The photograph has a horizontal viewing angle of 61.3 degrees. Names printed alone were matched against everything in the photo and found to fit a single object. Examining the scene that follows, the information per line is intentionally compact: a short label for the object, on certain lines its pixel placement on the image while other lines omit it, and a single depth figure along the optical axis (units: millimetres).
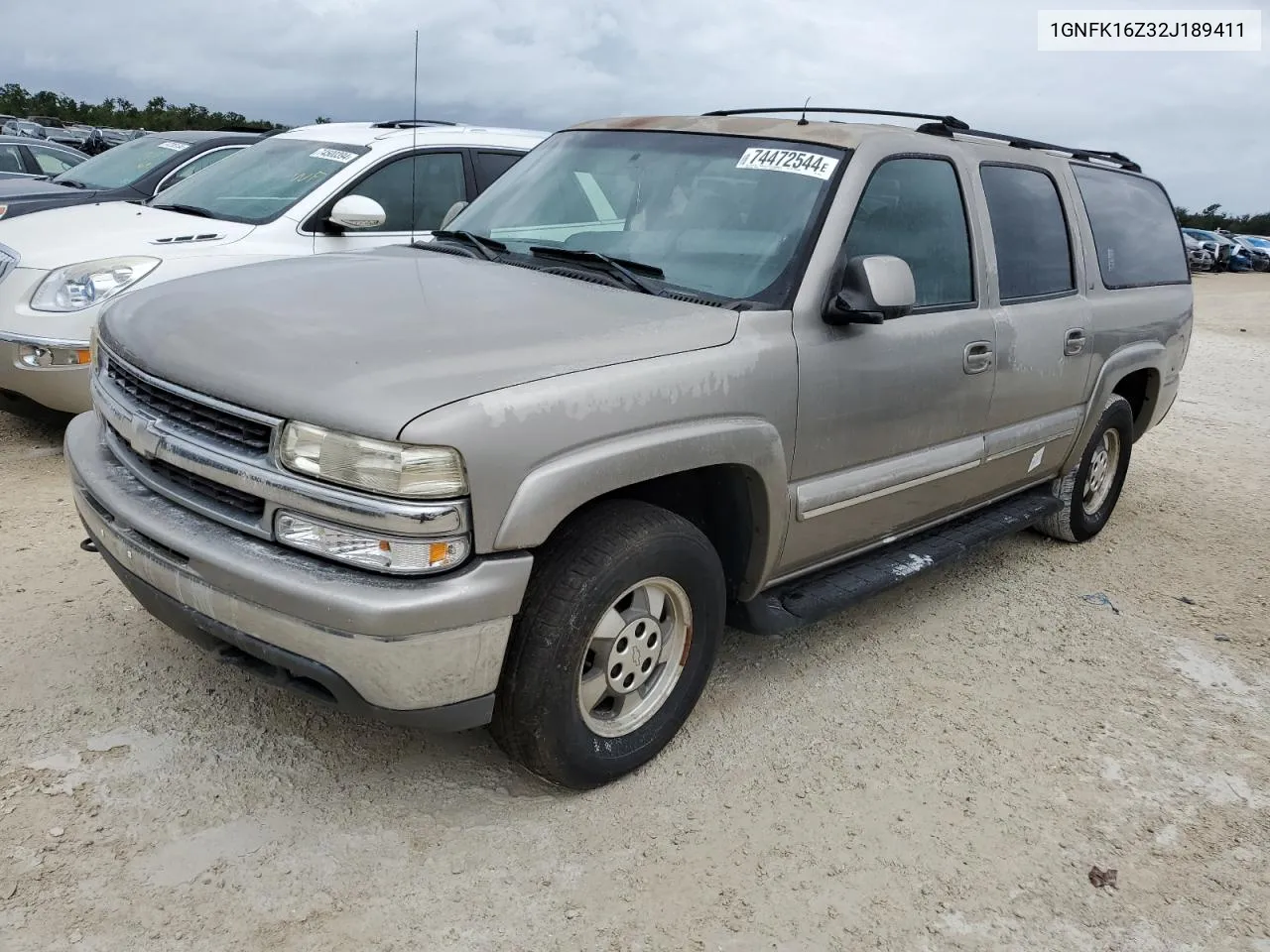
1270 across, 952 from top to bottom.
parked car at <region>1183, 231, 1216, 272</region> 36869
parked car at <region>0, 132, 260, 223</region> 7891
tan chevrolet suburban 2494
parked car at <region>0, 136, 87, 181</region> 12125
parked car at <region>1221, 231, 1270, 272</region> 38906
